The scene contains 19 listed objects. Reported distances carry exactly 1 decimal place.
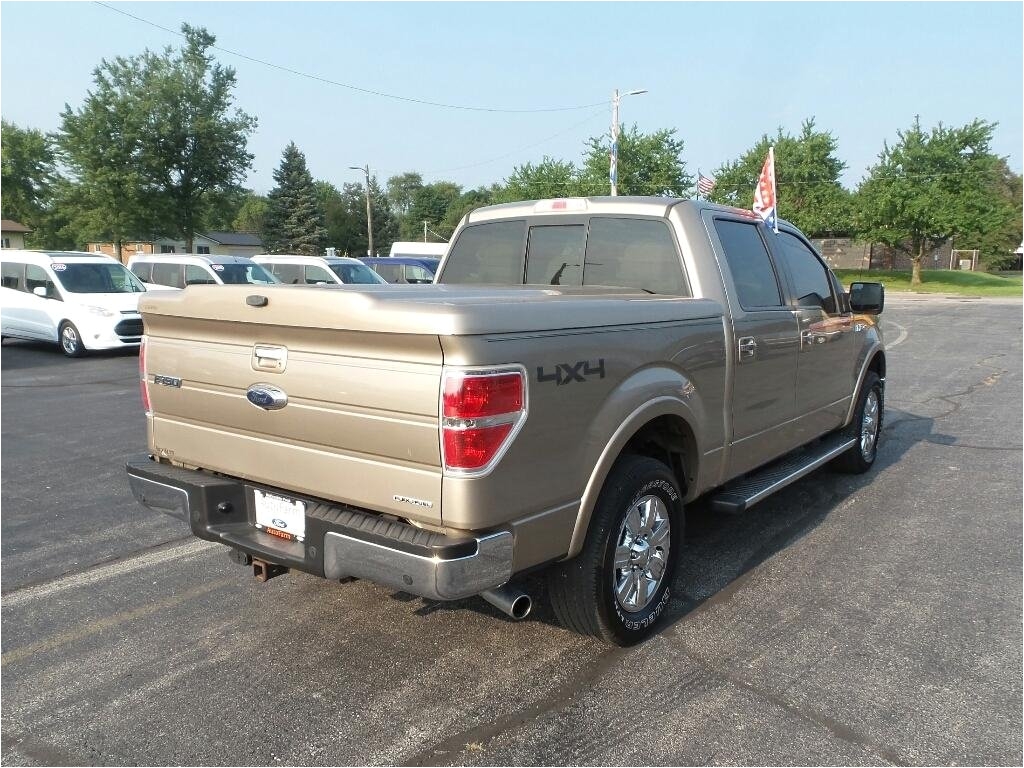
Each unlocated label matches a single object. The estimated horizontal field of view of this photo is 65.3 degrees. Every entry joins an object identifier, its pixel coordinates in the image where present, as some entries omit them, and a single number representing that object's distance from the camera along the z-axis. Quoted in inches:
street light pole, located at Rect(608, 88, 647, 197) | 1107.3
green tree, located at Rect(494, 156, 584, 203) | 1781.5
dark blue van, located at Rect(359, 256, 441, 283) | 992.2
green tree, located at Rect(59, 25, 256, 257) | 1574.8
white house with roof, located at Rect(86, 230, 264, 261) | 2913.4
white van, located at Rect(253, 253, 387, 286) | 794.8
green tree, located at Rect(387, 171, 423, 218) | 5408.5
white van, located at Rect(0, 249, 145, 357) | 557.6
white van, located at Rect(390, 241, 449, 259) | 1451.4
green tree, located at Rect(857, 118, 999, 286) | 1636.3
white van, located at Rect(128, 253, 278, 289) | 690.2
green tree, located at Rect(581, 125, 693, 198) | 1654.8
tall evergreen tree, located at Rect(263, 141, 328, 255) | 2620.6
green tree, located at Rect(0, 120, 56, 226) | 2375.7
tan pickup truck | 107.3
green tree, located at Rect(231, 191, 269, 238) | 4333.2
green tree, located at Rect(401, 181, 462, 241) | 4685.0
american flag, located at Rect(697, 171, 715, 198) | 1058.7
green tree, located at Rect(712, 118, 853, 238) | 1822.1
